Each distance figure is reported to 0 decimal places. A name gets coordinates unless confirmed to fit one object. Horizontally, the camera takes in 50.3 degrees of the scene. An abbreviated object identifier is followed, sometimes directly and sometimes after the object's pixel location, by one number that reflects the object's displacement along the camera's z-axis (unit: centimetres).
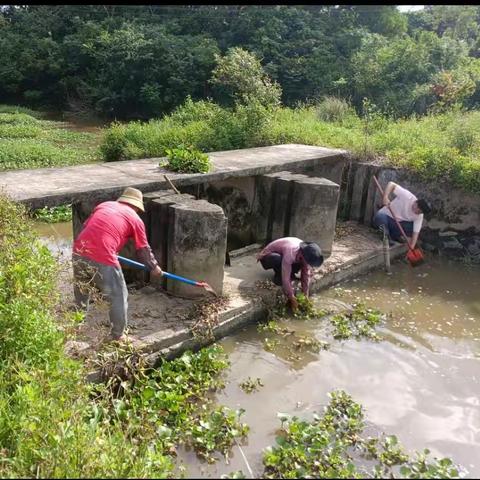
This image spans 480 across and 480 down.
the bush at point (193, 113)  1616
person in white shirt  860
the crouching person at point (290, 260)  629
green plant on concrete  763
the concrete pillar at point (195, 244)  625
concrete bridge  593
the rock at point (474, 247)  976
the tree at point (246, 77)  1481
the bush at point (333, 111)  1548
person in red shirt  498
